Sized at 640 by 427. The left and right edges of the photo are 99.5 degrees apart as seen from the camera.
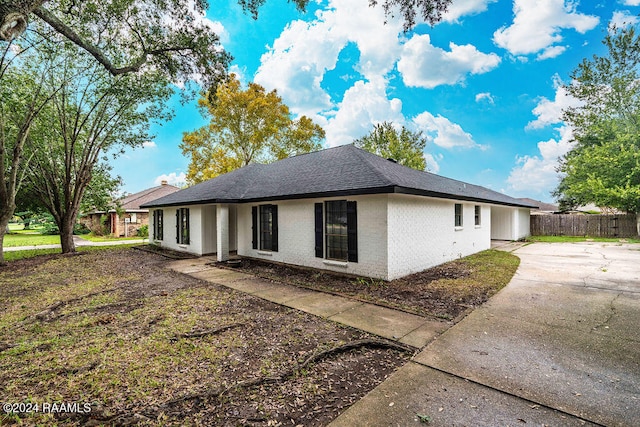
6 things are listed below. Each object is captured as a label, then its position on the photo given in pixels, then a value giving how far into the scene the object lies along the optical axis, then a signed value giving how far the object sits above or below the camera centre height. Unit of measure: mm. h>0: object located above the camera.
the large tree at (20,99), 9797 +4459
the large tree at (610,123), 17297 +6278
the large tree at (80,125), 11508 +4358
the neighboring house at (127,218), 23516 -159
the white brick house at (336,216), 7254 -87
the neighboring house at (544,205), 37888 +771
